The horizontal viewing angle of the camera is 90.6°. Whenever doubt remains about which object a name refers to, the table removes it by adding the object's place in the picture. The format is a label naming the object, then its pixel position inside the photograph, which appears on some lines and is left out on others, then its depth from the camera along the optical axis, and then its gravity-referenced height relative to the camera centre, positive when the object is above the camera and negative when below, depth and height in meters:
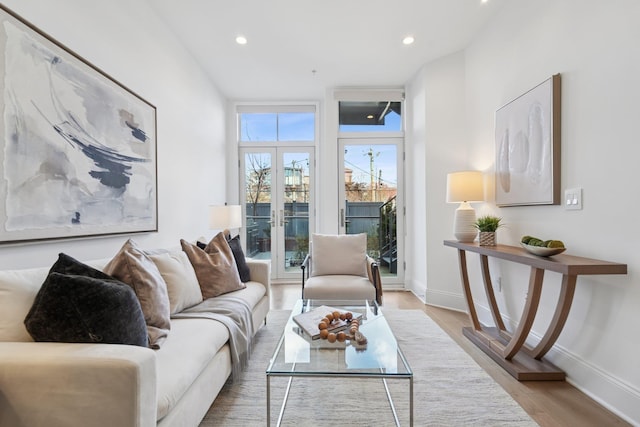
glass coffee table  1.46 -0.75
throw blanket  1.95 -0.70
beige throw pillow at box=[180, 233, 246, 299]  2.41 -0.46
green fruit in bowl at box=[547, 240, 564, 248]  1.96 -0.21
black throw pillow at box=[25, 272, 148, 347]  1.19 -0.39
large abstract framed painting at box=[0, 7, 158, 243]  1.52 +0.39
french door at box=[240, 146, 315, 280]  5.24 +0.12
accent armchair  2.90 -0.65
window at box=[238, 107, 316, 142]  5.25 +1.39
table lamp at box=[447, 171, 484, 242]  2.96 +0.12
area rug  1.70 -1.13
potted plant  2.70 -0.17
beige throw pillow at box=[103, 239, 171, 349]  1.64 -0.40
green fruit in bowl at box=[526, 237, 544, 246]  2.06 -0.21
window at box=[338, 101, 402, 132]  4.82 +1.45
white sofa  1.02 -0.56
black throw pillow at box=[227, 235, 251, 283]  2.87 -0.46
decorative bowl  1.95 -0.25
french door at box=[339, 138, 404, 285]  4.80 +0.25
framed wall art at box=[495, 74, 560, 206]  2.22 +0.50
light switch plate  2.04 +0.08
